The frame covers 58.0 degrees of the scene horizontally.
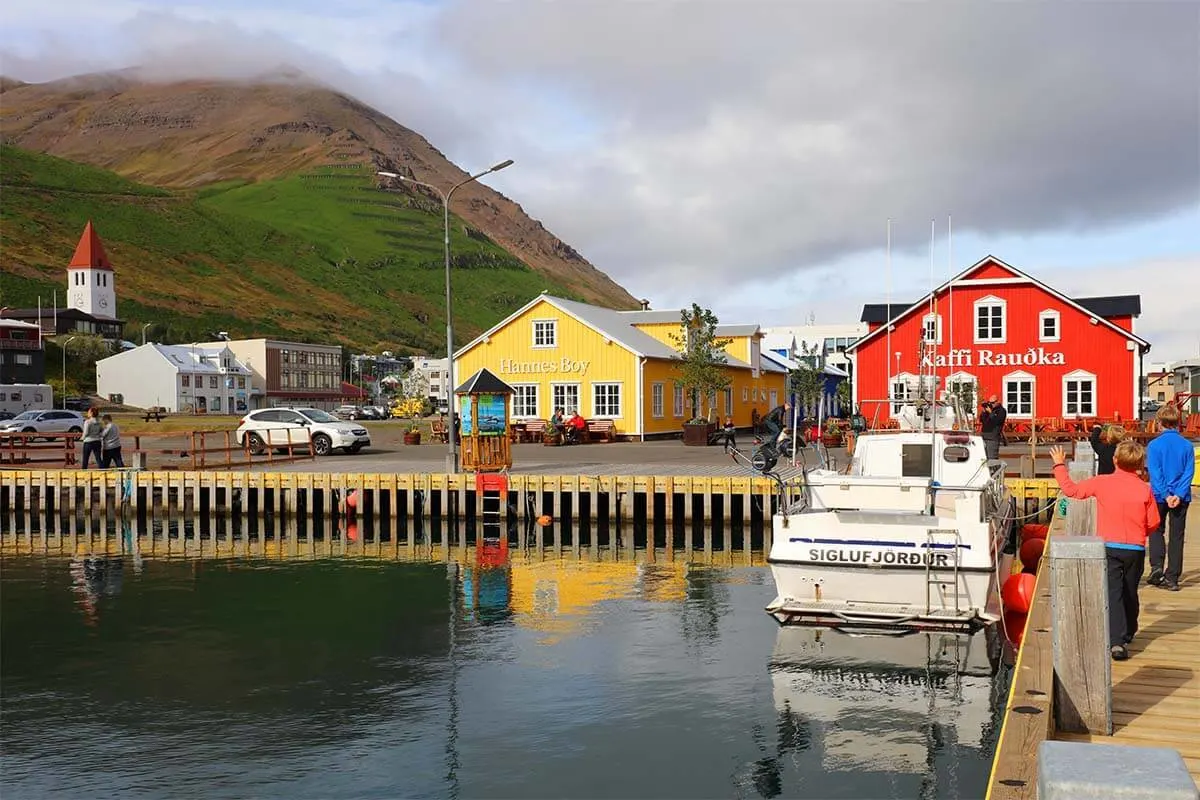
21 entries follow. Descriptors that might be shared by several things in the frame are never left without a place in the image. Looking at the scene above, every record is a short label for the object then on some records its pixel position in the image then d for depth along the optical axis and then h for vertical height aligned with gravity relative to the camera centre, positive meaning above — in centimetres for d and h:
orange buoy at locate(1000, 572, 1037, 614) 1579 -267
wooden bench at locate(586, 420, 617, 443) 4931 -71
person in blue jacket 1179 -70
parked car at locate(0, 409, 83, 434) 6075 -10
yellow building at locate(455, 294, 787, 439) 5075 +239
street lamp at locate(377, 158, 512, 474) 2925 +82
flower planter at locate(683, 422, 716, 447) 4619 -84
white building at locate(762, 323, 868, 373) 12421 +970
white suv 4122 -52
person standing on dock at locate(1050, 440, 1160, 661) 912 -102
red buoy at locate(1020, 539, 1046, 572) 1902 -250
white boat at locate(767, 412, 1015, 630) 1367 -196
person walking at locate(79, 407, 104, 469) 3250 -45
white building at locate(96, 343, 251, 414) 12231 +463
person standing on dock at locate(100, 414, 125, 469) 3266 -80
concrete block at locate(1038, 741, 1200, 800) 374 -129
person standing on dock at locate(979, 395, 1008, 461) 2678 -31
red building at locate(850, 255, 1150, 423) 4734 +298
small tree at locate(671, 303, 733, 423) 5016 +266
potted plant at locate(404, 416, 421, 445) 4950 -91
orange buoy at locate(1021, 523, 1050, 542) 2039 -230
